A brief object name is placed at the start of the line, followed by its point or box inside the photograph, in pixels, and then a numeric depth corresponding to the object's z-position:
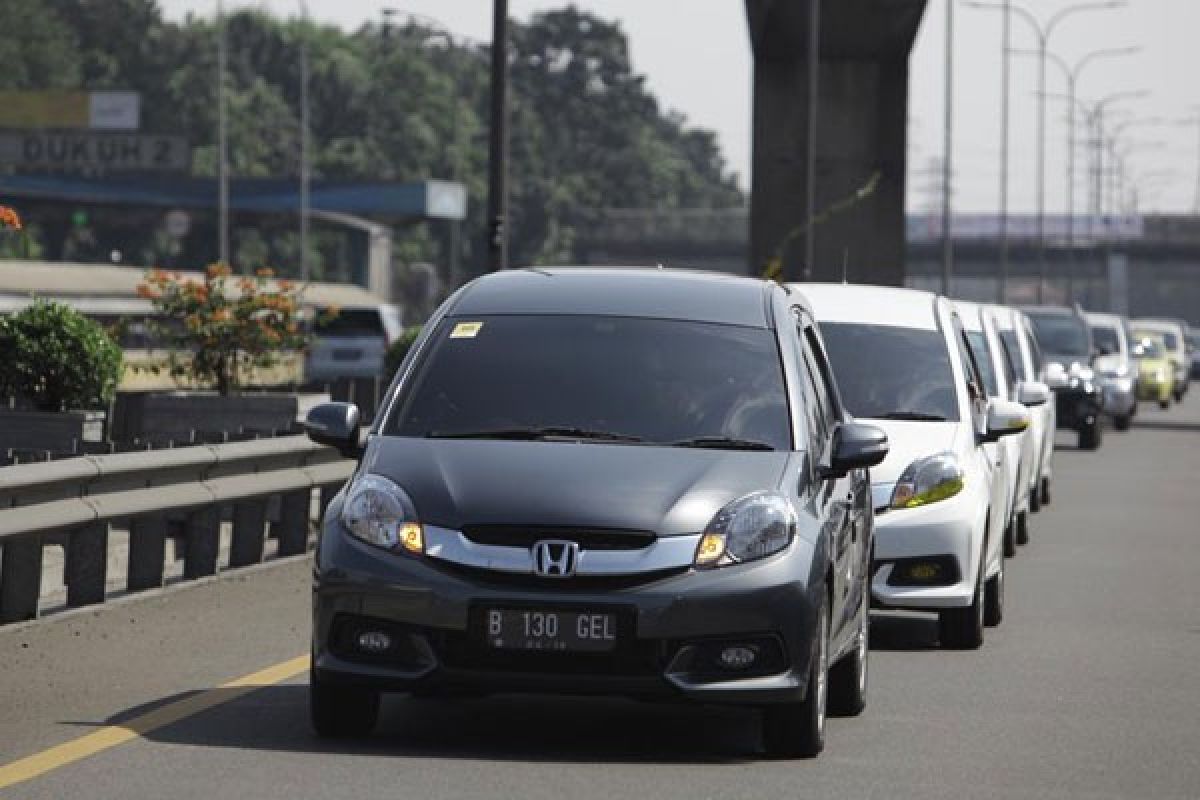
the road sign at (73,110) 134.00
